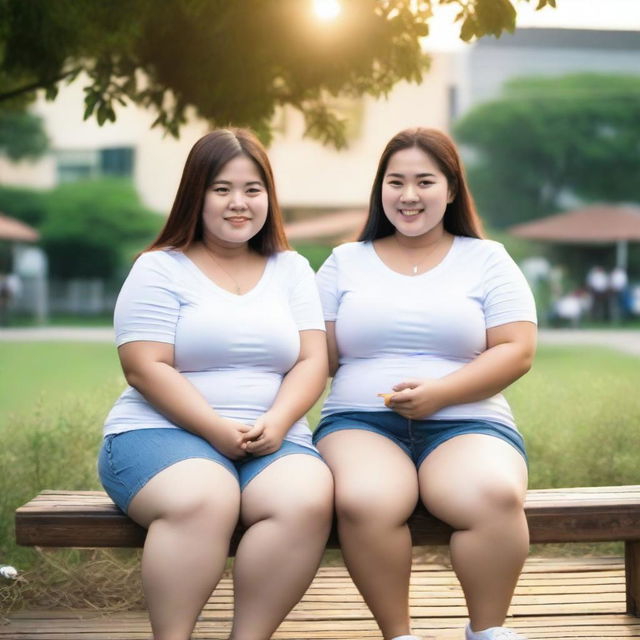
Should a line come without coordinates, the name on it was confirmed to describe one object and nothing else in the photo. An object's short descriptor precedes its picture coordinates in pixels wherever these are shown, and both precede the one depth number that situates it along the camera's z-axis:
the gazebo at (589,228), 28.09
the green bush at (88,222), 29.72
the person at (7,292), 27.84
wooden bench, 2.87
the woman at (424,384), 2.72
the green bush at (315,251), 26.34
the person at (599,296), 29.16
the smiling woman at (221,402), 2.61
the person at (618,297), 28.83
